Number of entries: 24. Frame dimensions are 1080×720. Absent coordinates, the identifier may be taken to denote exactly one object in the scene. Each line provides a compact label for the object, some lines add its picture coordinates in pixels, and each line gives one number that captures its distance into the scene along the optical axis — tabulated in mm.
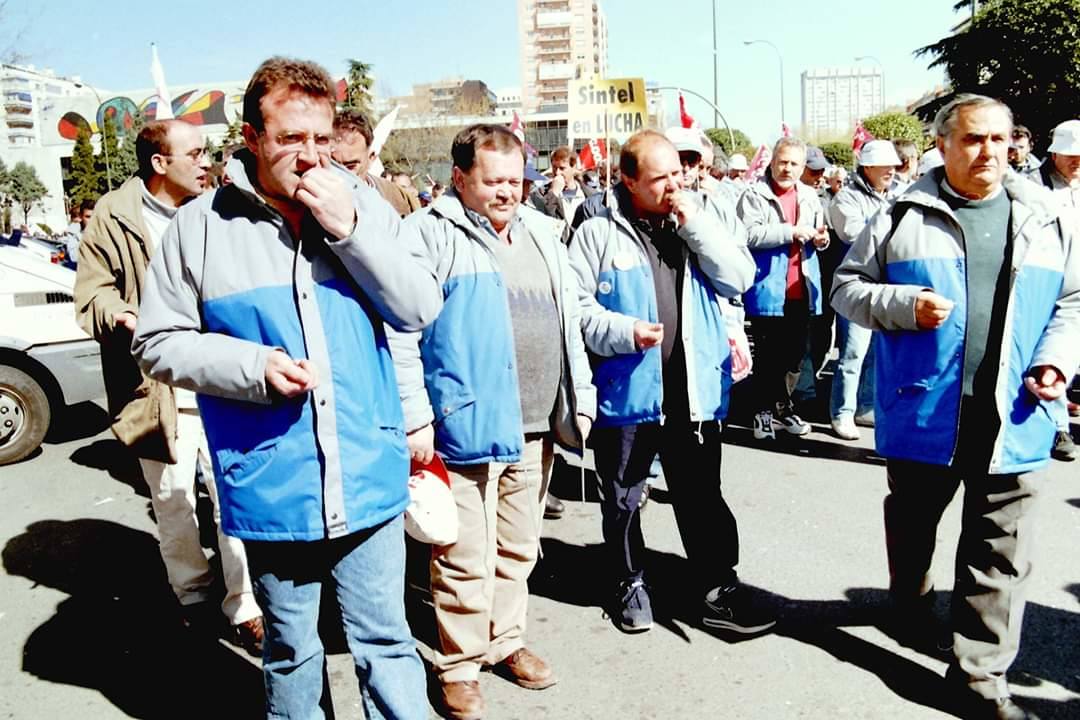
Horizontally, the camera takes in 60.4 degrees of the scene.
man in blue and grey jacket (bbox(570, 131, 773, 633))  3764
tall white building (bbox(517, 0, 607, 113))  172125
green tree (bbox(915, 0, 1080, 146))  29891
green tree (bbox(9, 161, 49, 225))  68500
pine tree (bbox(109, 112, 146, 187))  58144
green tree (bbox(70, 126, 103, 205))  61750
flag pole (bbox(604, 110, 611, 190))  3928
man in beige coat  3824
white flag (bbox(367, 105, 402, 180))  5434
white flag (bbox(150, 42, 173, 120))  4555
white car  7062
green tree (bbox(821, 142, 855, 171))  32938
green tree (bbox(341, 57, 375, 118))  62406
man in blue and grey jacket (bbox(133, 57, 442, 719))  2355
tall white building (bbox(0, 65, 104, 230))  81312
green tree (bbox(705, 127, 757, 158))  51806
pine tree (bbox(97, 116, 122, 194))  58375
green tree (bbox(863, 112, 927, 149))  34125
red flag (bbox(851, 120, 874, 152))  11877
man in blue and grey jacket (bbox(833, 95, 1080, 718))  3217
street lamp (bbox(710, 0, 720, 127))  36541
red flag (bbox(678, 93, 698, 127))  10992
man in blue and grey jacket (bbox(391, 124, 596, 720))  3283
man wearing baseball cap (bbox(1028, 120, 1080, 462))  6379
